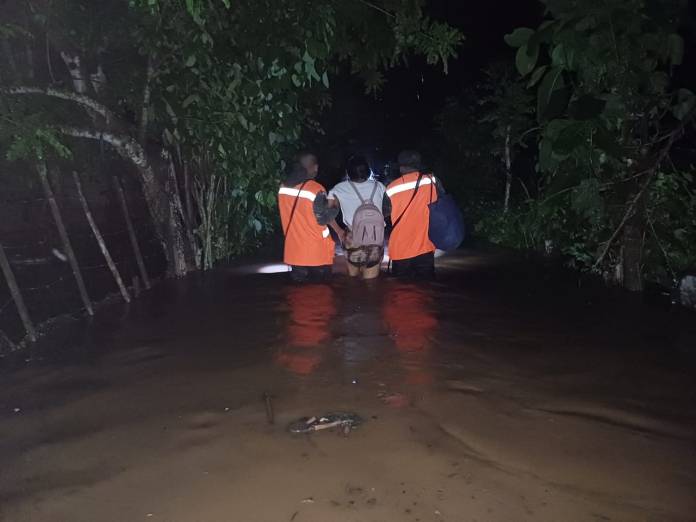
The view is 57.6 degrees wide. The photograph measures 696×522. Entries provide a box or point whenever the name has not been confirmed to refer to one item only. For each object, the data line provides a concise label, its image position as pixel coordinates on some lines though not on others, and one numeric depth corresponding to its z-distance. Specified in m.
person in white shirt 7.95
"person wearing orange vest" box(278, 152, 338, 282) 7.98
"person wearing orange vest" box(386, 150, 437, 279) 7.96
